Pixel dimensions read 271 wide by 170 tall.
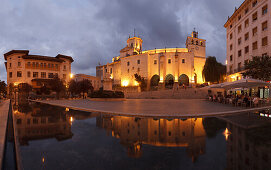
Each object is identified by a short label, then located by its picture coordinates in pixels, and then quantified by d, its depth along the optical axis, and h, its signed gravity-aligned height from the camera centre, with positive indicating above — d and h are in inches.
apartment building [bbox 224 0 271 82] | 774.4 +371.5
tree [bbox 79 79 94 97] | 1154.0 +32.1
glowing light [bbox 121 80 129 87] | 1923.0 +78.0
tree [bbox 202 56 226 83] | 1539.1 +197.4
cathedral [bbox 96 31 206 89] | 1651.1 +309.9
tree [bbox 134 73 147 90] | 1643.7 +77.0
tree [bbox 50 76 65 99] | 1091.3 +41.2
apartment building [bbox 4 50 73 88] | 1469.0 +252.3
